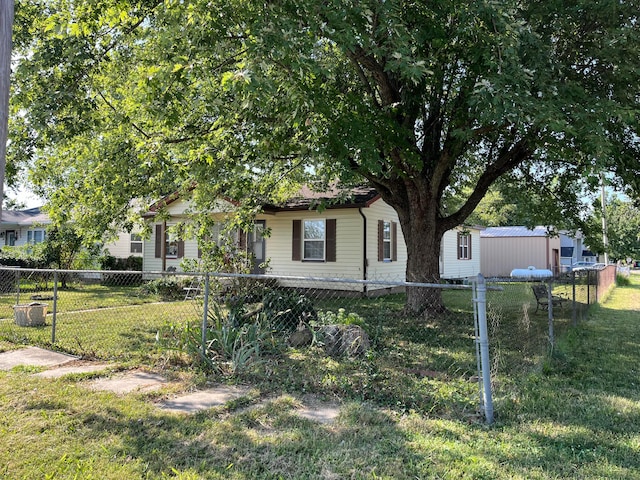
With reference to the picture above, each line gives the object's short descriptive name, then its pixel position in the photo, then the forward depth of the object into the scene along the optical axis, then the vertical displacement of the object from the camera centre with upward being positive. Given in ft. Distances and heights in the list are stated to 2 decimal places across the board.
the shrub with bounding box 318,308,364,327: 22.11 -3.10
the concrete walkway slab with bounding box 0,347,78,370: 19.68 -4.66
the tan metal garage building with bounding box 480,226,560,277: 94.53 +1.40
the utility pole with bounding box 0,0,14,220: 7.19 +3.10
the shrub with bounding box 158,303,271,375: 18.40 -3.75
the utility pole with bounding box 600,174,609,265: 19.74 +3.41
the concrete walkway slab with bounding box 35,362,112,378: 18.15 -4.73
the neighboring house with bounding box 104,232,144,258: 71.31 +1.55
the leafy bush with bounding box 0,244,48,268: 59.82 -0.05
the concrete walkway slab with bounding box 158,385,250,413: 14.52 -4.83
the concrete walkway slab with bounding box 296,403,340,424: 13.74 -4.90
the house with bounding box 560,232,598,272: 134.21 +2.16
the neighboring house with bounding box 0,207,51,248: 92.99 +5.74
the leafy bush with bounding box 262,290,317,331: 23.98 -2.86
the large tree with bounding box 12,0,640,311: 18.11 +7.88
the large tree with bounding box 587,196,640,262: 102.06 +7.27
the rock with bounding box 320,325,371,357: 20.35 -3.81
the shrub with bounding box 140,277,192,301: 47.73 -3.25
